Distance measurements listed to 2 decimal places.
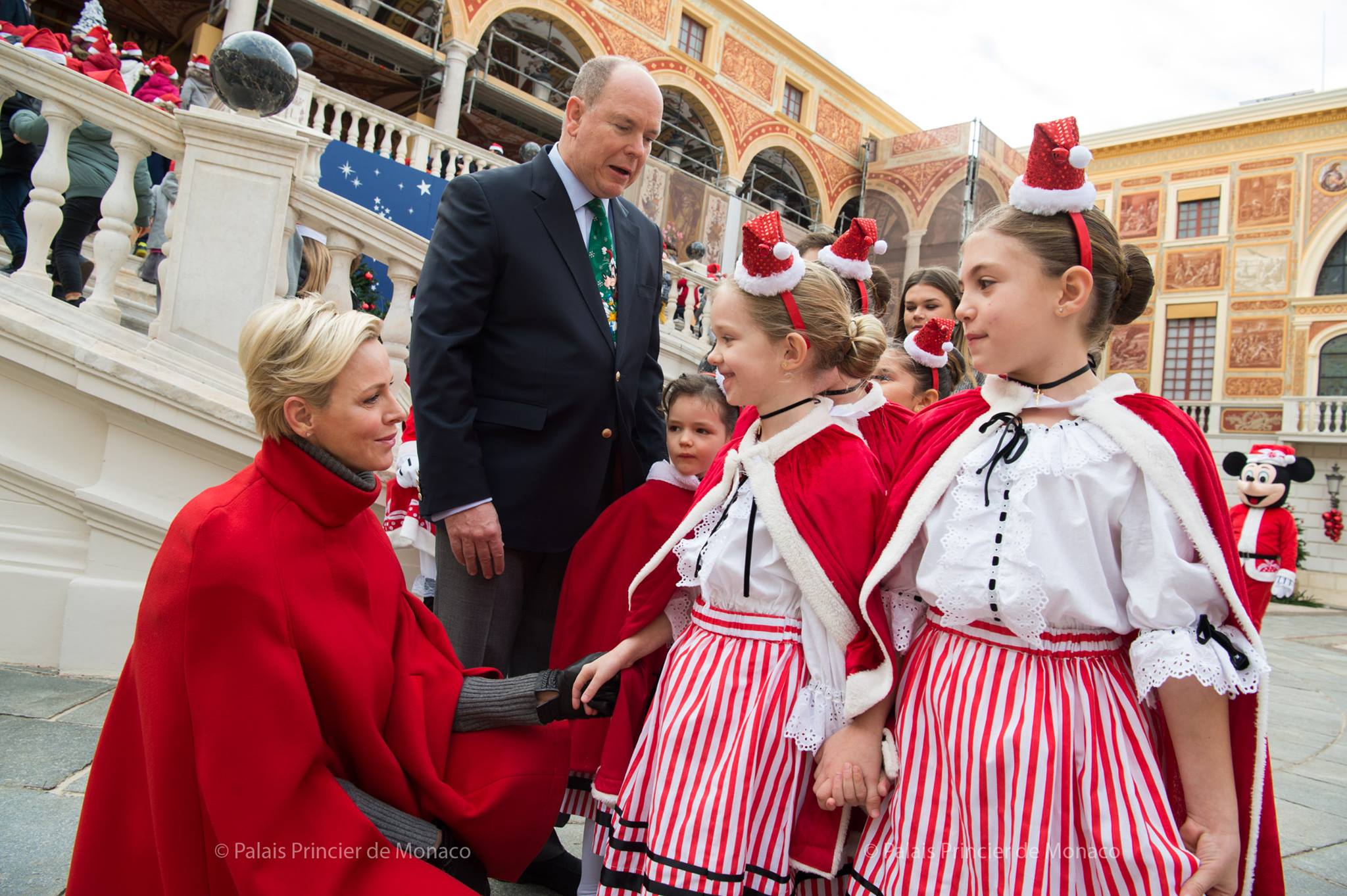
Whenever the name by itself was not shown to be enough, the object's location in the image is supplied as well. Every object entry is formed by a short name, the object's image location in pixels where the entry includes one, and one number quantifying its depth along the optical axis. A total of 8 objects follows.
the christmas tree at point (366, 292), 5.74
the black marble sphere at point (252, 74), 3.77
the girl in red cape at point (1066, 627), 1.28
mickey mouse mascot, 6.27
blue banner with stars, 9.66
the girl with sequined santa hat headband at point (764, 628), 1.53
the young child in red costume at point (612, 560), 2.23
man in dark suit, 2.12
